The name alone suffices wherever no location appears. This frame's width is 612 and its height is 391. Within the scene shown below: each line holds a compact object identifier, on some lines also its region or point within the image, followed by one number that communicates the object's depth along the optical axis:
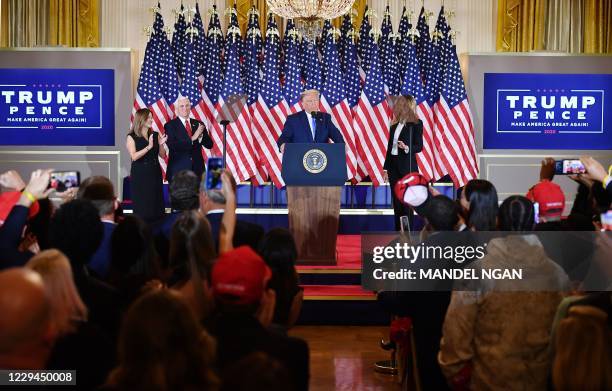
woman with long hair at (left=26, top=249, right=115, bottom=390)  2.71
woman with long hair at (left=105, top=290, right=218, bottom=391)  2.31
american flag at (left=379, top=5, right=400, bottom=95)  11.77
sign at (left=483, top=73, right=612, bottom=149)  11.80
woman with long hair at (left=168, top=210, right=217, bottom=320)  3.53
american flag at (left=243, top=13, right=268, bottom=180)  11.66
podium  7.69
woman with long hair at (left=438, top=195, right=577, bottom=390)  3.60
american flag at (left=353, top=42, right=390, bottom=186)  11.41
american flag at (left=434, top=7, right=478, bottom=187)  11.39
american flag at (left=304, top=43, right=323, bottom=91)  11.64
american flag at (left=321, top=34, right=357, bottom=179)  11.54
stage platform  7.86
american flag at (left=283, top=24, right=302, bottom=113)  11.59
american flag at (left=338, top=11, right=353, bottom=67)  11.94
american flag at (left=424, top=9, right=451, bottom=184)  11.47
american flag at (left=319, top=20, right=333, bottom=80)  11.65
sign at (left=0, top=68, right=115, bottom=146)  11.62
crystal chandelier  9.34
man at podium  8.85
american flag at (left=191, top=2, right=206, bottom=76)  11.86
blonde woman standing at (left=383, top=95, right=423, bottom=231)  8.96
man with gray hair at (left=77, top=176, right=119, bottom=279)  4.26
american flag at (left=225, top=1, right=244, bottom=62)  11.74
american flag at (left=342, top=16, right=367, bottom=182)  11.70
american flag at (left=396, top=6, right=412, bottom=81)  11.89
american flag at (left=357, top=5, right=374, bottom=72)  11.83
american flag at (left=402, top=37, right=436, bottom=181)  11.55
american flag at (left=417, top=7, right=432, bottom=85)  11.82
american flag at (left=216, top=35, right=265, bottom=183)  11.41
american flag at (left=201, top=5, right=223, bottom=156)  11.74
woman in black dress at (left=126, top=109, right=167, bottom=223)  8.91
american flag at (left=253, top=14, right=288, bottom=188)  11.51
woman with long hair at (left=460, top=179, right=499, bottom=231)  4.65
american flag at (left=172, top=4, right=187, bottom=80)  11.88
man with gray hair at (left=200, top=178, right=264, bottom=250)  4.62
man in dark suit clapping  9.63
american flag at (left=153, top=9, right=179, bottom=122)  11.67
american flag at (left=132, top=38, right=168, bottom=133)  11.50
